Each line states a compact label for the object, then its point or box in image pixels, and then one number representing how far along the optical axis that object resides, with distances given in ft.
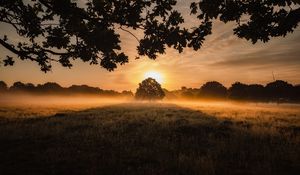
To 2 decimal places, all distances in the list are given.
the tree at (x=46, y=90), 527.48
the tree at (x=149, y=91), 376.66
